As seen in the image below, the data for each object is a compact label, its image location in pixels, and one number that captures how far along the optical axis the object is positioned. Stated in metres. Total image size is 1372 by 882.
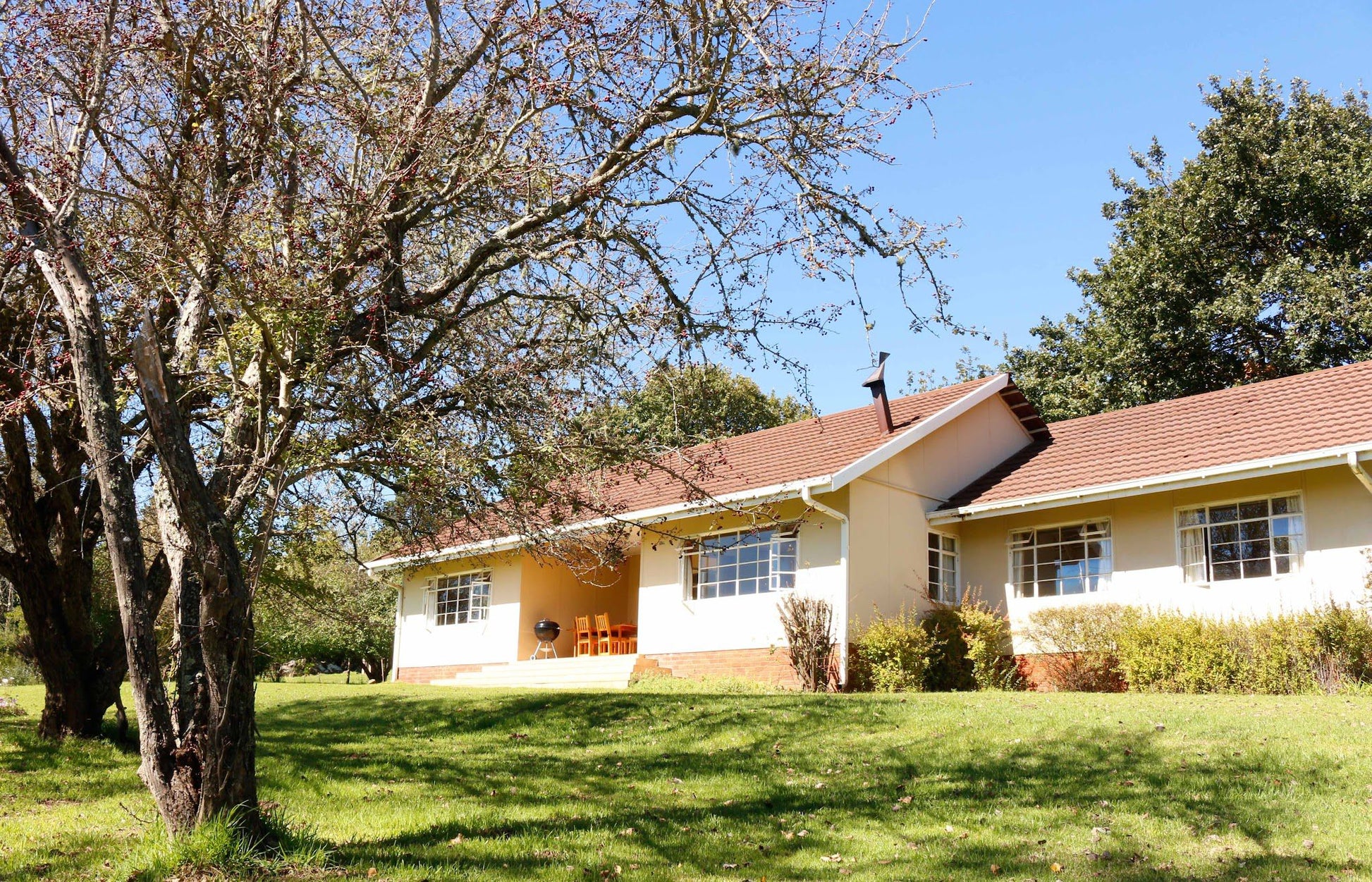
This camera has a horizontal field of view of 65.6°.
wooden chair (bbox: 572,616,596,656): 20.47
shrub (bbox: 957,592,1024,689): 15.75
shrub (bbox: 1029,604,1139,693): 15.20
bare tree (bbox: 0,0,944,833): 6.29
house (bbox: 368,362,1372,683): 14.38
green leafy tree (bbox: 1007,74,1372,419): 24.08
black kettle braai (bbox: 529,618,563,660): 20.95
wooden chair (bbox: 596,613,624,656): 20.03
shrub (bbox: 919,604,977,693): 15.97
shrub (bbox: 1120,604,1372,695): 12.95
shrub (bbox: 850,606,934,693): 15.04
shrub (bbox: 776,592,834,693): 15.46
